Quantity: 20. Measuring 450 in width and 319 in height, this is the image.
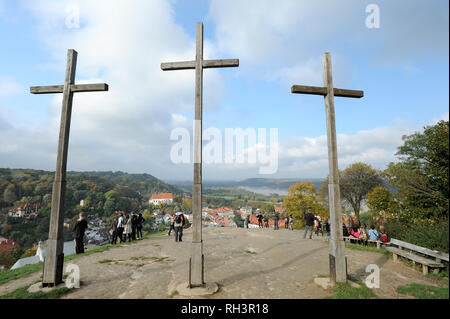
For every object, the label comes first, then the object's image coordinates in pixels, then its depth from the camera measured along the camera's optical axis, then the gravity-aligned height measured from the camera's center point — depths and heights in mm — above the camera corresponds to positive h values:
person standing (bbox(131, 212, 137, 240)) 12242 -2353
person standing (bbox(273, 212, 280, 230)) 18723 -2952
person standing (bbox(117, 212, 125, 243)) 11531 -2235
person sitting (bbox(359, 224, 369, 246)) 10709 -2719
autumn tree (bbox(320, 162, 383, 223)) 29328 +526
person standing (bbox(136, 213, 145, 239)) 12897 -2354
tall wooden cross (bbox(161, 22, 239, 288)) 4793 +845
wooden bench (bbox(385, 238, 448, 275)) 5605 -2097
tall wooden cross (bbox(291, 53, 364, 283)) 4996 +374
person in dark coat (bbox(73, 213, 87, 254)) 8688 -1939
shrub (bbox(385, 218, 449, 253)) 6270 -1674
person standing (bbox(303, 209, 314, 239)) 12718 -2140
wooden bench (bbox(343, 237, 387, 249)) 9645 -2730
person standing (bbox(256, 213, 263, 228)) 20628 -3263
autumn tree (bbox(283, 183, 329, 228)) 33031 -2846
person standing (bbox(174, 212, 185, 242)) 11555 -2213
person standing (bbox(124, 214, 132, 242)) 11930 -2496
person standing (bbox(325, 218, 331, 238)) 14916 -2927
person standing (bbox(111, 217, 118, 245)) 11555 -2613
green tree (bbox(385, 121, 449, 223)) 7815 +121
